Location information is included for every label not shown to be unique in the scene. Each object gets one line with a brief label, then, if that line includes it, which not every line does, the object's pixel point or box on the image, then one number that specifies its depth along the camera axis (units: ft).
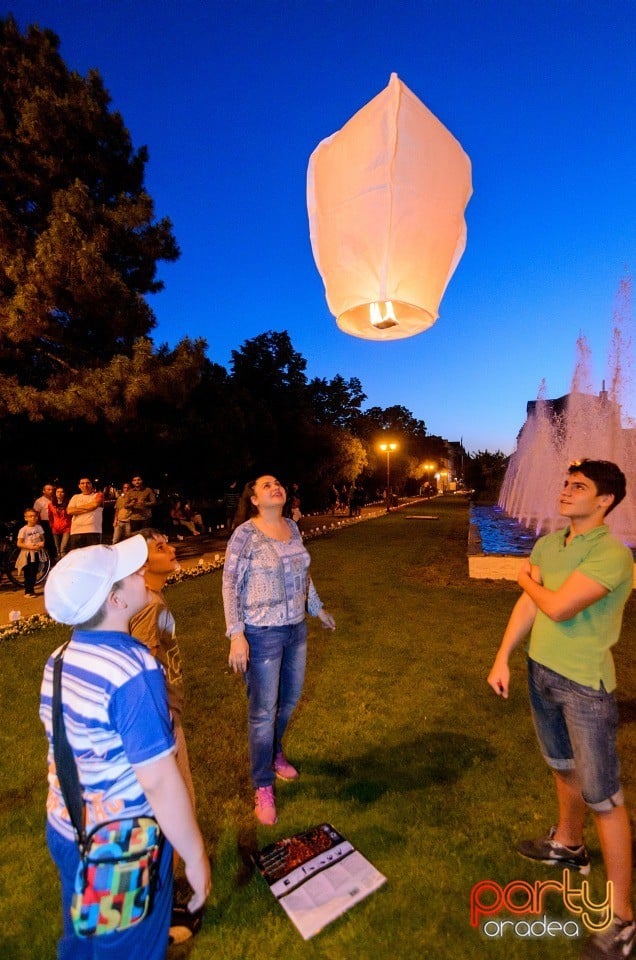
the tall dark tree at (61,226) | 47.29
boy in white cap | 4.73
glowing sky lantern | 7.54
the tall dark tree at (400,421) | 283.79
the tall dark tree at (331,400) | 154.71
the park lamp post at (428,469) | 308.19
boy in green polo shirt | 7.77
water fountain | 55.62
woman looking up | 10.89
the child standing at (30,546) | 30.37
